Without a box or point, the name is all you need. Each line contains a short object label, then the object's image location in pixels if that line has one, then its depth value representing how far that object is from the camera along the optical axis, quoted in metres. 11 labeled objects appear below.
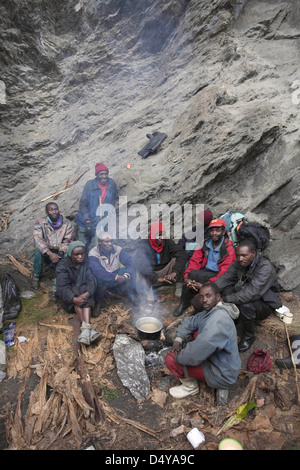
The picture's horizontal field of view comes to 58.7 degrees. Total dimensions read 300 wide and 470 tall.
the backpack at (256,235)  4.12
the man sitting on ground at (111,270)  4.78
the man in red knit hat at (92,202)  6.27
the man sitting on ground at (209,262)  4.49
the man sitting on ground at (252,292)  3.76
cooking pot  3.89
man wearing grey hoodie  2.82
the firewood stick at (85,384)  3.06
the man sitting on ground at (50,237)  5.68
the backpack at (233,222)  5.08
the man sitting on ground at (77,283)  4.36
